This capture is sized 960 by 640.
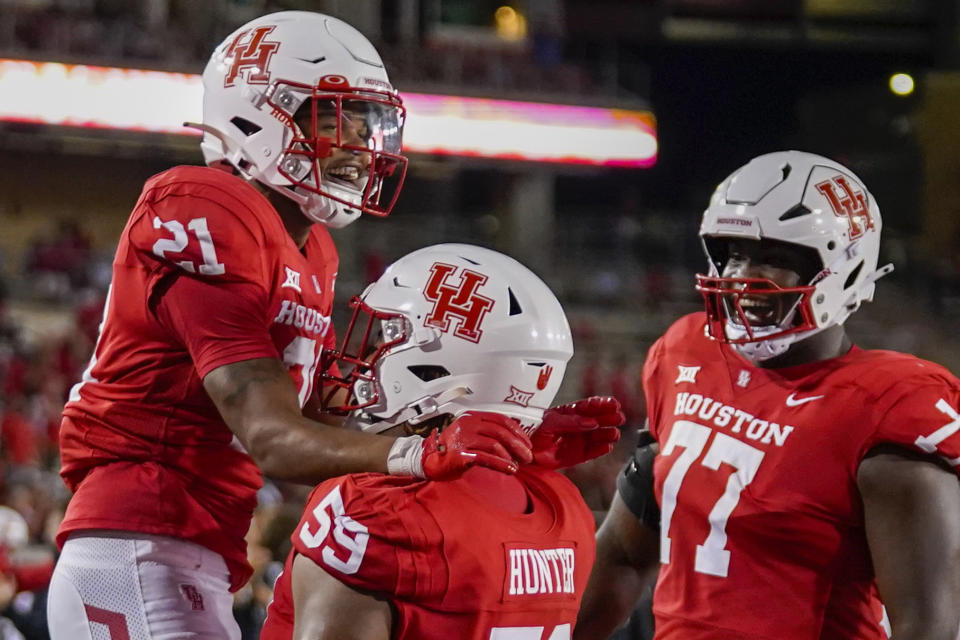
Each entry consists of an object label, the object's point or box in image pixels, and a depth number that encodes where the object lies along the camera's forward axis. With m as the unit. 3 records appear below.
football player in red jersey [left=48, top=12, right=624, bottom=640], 4.87
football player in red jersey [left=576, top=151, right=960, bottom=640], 5.19
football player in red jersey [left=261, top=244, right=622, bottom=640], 4.29
